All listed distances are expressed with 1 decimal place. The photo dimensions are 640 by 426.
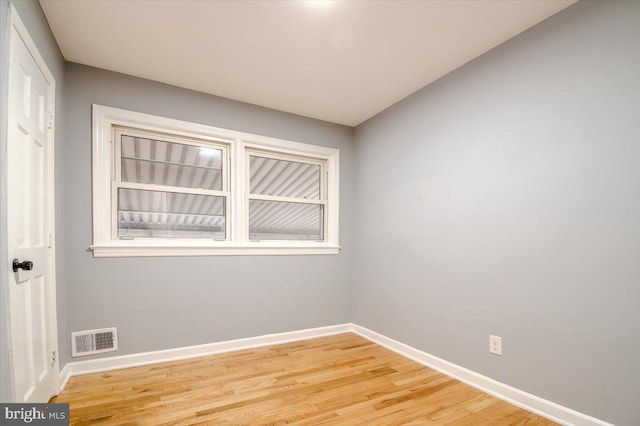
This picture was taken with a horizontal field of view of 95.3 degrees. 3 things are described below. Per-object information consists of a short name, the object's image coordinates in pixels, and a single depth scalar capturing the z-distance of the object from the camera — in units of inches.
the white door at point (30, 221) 55.2
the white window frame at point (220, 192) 97.6
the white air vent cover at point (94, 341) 92.7
